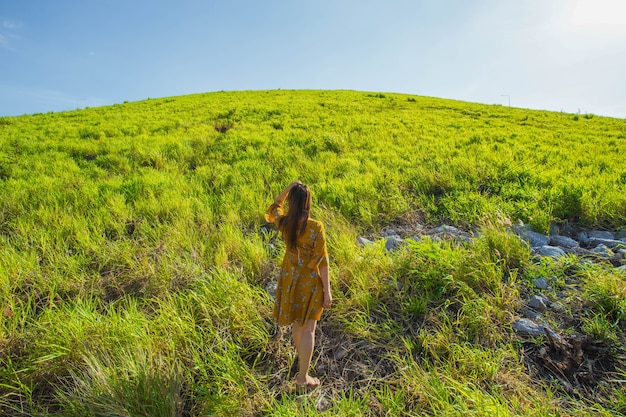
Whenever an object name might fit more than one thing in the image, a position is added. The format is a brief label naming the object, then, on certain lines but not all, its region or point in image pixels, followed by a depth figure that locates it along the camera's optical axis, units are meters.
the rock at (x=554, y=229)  4.26
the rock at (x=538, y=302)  2.95
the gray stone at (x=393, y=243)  4.13
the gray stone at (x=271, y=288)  3.44
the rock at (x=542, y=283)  3.16
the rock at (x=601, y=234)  4.07
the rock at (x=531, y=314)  2.86
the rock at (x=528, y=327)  2.71
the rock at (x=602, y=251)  3.45
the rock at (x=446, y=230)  4.42
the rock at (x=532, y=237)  3.96
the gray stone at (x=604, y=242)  3.78
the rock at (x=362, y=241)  4.18
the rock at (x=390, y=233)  4.55
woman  2.42
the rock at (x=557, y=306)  2.89
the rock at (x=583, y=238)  4.05
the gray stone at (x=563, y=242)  3.93
